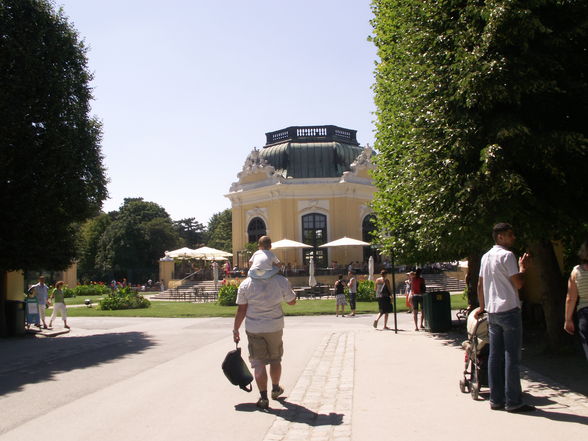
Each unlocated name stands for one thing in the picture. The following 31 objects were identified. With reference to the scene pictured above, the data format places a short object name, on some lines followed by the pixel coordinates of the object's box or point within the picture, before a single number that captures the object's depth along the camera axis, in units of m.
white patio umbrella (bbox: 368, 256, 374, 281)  31.90
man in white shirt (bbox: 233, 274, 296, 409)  6.41
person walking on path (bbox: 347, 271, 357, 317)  20.66
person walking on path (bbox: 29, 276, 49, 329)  18.31
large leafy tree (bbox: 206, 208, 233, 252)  72.62
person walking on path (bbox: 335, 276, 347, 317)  20.64
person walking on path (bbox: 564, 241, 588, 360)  5.72
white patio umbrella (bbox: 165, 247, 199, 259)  36.00
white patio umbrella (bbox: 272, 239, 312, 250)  35.31
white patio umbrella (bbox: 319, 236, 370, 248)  34.53
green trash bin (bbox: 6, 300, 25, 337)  16.22
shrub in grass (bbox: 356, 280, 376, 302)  27.45
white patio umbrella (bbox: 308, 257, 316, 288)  31.45
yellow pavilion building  41.66
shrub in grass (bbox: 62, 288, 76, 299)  41.06
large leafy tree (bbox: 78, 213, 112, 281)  66.62
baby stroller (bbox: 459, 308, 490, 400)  6.45
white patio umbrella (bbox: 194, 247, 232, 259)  35.62
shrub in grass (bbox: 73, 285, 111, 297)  42.84
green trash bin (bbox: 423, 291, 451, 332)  14.24
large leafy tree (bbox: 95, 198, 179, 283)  63.00
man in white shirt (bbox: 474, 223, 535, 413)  5.74
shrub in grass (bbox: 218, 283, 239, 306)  27.02
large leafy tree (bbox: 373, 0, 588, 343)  7.96
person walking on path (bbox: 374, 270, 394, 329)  15.61
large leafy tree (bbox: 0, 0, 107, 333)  15.06
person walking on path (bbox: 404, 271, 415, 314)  16.44
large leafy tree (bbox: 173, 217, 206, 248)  95.31
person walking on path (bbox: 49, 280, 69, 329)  18.20
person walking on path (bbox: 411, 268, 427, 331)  15.77
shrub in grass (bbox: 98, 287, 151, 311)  27.56
